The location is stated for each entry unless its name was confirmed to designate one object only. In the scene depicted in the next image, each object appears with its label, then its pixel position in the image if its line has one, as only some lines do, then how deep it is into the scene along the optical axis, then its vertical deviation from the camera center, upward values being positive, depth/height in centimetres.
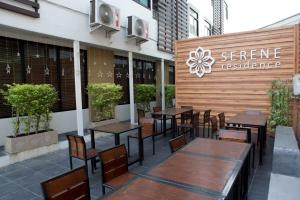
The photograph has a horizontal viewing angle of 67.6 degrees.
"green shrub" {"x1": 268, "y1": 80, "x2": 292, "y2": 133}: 543 -39
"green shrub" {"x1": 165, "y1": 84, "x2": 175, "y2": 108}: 1057 -21
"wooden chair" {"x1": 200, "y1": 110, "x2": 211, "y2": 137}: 563 -71
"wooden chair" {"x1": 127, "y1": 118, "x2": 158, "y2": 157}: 465 -80
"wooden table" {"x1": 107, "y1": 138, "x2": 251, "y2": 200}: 155 -71
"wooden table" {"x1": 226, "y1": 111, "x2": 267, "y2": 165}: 395 -62
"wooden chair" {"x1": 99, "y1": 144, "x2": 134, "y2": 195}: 237 -86
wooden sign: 580 +62
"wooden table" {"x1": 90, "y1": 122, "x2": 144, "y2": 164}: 382 -68
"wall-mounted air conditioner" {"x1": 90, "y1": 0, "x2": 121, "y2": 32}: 564 +196
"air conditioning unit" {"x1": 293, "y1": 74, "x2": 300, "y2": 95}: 482 +8
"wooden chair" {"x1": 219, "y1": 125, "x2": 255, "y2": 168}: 316 -67
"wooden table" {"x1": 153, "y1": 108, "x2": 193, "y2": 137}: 554 -58
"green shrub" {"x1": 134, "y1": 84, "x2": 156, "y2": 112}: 858 -16
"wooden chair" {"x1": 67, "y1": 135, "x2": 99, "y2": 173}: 334 -93
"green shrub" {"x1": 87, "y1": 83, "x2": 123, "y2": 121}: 633 -21
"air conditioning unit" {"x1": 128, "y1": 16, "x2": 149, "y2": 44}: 703 +198
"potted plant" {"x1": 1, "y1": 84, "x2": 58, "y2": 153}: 429 -53
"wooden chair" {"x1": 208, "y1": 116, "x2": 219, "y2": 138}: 449 -72
